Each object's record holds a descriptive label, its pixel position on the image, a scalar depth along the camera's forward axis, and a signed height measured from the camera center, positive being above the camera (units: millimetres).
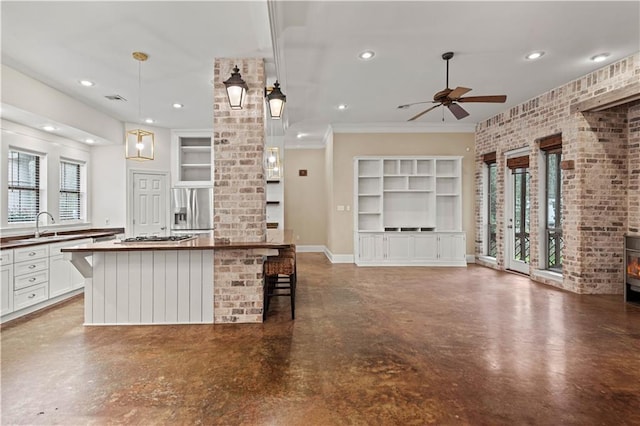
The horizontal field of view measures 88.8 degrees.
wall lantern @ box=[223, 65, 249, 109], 3215 +1208
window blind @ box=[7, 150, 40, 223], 4574 +357
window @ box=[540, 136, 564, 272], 5344 +107
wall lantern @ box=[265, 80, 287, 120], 3545 +1202
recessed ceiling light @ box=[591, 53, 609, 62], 3969 +1900
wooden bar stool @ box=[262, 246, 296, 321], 3730 -648
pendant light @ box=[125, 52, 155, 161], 3654 +1311
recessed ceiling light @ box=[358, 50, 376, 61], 3891 +1894
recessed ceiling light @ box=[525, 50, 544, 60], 3895 +1889
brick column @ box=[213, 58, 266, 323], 3574 +174
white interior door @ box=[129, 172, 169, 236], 6445 +144
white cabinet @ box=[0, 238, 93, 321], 3729 -860
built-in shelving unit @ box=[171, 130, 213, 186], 6930 +1182
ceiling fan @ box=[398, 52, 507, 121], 3899 +1381
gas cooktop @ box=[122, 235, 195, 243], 3762 -333
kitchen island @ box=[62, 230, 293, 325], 3520 -798
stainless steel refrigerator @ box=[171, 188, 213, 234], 6922 -21
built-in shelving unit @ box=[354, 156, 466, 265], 6922 -6
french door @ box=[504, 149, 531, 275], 6027 -10
